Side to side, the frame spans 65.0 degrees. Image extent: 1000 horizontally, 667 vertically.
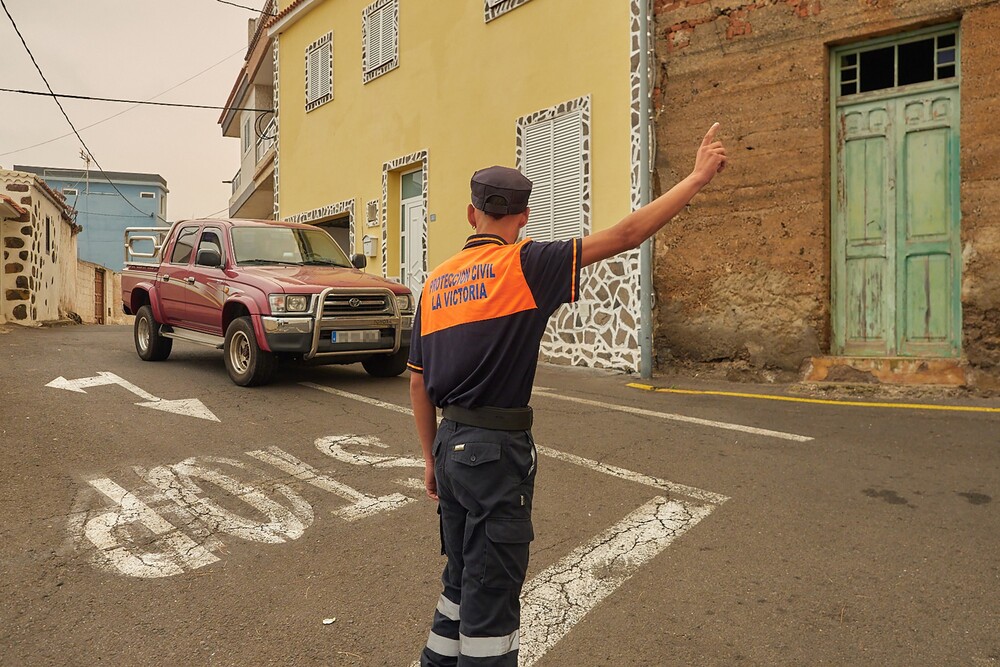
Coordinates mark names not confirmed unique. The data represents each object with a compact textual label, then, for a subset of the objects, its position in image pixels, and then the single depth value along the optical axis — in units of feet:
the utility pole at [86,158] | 169.97
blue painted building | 173.99
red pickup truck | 27.09
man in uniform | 7.29
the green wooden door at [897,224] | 26.63
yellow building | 34.65
